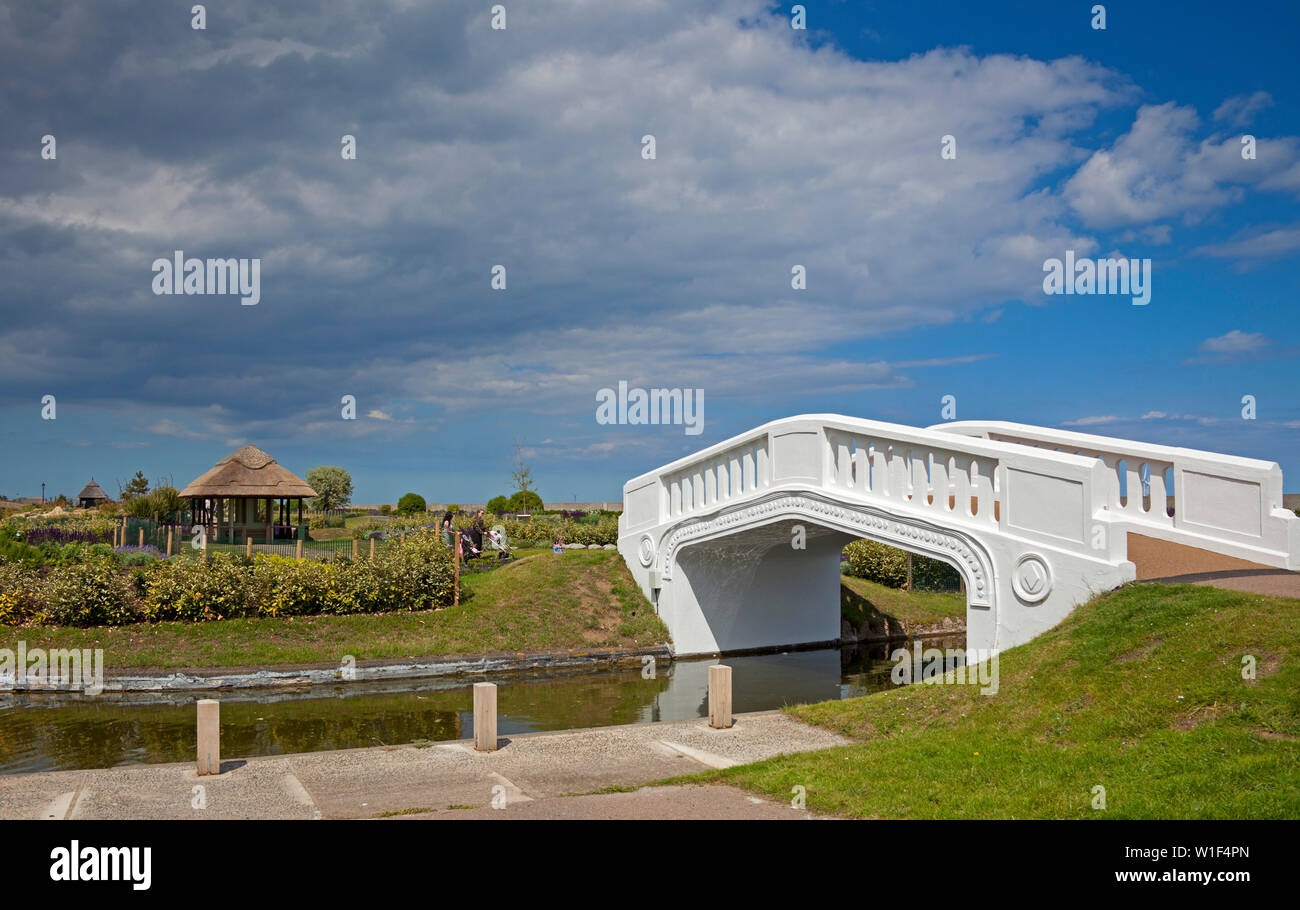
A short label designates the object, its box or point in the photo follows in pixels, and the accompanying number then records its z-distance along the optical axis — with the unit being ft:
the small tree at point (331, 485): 241.59
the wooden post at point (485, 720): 34.96
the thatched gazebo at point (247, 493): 120.16
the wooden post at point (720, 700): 38.17
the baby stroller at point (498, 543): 101.86
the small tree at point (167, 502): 143.32
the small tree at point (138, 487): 191.42
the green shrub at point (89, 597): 61.21
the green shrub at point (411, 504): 186.19
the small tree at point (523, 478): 171.73
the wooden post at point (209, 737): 31.37
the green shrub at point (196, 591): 62.75
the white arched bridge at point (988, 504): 38.24
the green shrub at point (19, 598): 62.08
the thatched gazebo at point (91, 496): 222.28
